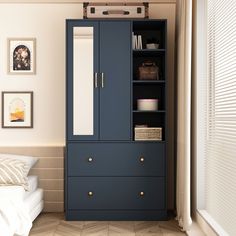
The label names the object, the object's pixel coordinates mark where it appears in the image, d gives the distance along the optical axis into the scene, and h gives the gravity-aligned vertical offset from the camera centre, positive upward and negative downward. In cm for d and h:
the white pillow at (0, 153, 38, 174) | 450 -47
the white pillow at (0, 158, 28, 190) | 413 -58
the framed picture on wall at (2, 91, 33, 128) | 490 +5
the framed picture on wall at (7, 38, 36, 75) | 491 +65
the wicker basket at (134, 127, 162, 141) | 451 -21
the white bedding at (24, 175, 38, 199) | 427 -73
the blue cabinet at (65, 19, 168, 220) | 448 -32
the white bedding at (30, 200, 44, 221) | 418 -97
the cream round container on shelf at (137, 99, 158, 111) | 457 +9
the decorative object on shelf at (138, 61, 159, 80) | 460 +44
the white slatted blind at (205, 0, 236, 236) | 323 -3
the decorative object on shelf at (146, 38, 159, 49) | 462 +74
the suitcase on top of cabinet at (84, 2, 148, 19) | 458 +108
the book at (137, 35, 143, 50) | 459 +74
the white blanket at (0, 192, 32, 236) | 323 -82
